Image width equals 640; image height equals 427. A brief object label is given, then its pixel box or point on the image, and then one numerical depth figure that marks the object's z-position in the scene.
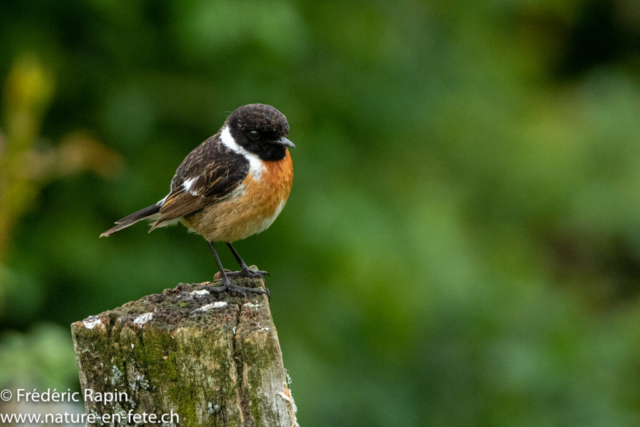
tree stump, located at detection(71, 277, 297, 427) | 6.43
